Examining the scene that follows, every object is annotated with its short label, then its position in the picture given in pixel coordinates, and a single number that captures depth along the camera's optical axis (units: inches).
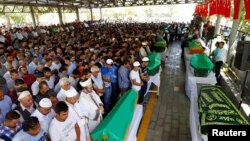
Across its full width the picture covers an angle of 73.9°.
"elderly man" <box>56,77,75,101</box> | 124.2
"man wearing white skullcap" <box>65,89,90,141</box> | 106.5
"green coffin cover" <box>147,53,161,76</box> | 204.0
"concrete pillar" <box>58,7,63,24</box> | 721.4
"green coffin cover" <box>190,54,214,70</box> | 193.9
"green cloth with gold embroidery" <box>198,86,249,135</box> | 106.4
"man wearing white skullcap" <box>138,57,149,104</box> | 178.9
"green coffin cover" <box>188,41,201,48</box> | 286.9
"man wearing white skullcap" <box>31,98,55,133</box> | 101.3
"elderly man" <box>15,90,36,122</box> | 110.3
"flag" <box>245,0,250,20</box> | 160.2
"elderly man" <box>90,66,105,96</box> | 151.9
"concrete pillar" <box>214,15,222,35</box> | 396.1
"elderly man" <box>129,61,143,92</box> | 165.6
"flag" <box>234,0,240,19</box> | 240.3
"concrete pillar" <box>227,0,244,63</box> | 281.0
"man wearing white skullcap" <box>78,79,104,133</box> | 117.5
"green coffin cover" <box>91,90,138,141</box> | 99.5
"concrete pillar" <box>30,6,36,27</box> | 588.8
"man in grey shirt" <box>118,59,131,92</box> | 172.3
